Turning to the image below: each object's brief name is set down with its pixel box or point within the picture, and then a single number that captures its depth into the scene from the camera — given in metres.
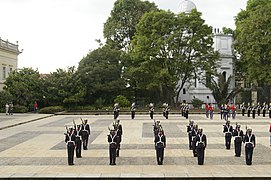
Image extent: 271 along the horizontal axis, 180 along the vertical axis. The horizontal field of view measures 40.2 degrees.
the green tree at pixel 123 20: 51.16
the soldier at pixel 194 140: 13.94
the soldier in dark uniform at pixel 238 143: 14.24
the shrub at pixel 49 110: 40.69
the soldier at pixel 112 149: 12.65
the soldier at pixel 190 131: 15.91
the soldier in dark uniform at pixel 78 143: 13.97
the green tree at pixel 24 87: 41.34
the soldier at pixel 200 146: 12.63
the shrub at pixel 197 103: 49.56
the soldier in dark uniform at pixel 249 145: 12.55
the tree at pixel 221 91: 45.41
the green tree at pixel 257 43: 43.72
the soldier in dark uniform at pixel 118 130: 14.28
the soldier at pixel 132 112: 33.33
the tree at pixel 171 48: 42.47
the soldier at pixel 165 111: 33.69
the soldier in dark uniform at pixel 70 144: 12.65
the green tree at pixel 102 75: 43.88
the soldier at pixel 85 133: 15.98
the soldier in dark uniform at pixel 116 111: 33.03
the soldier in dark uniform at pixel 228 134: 16.06
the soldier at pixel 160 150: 12.64
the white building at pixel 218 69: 54.81
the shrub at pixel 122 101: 43.94
